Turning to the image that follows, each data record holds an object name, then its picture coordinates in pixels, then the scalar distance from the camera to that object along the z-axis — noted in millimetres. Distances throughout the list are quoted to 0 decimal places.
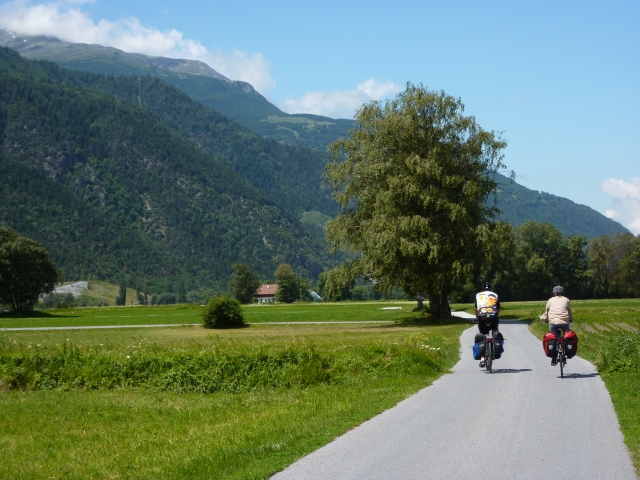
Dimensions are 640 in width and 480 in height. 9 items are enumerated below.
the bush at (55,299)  174500
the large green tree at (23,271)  87688
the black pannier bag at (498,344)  17844
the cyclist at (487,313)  17828
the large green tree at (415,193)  45750
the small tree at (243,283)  167250
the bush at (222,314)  51750
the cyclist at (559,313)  17109
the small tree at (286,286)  160625
